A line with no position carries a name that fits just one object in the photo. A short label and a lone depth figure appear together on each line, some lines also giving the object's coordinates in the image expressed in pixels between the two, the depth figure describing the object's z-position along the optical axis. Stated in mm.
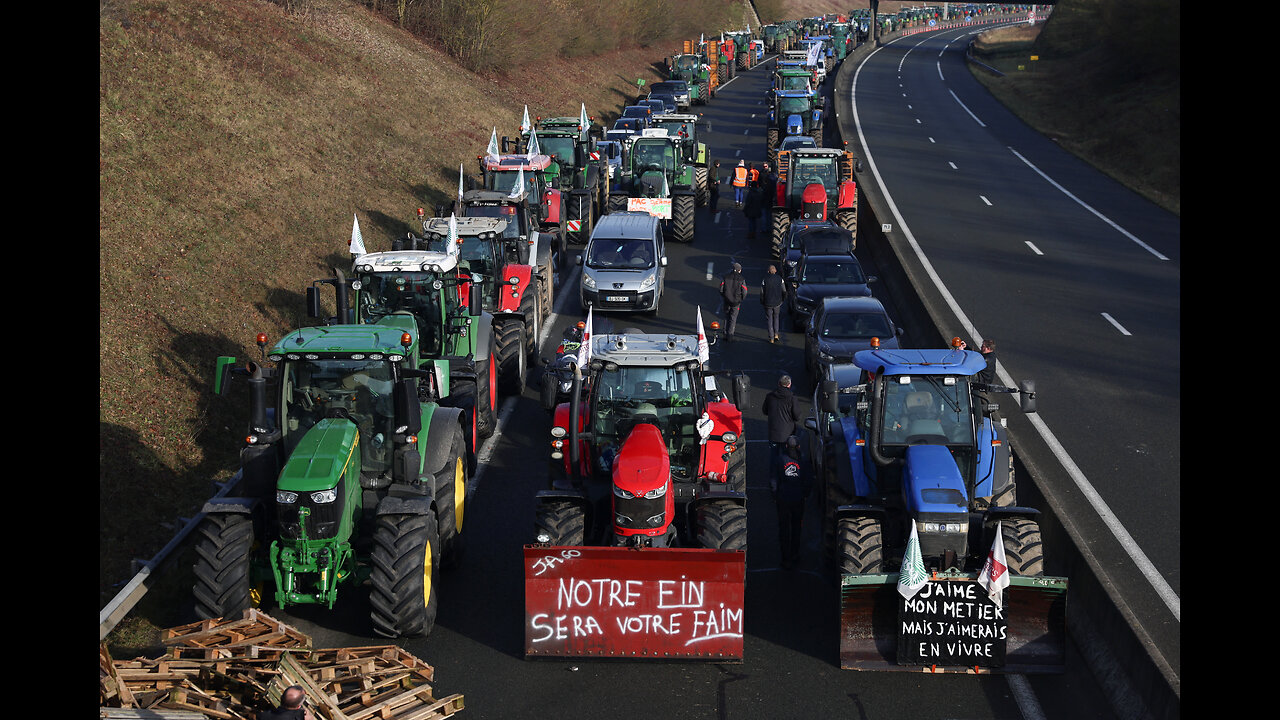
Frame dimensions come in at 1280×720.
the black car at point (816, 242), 26391
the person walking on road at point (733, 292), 22922
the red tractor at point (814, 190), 29766
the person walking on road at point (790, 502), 13273
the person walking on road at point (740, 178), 37156
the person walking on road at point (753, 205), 32062
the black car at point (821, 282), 23875
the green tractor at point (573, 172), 30750
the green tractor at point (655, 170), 33094
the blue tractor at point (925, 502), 11148
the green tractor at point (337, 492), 11203
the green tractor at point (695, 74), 64500
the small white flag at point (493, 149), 27442
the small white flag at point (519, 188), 23216
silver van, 24578
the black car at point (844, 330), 19906
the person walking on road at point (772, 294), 22672
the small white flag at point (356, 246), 17484
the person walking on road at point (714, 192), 35969
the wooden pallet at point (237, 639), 10477
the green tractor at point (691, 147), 34656
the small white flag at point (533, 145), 29384
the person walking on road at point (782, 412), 15852
